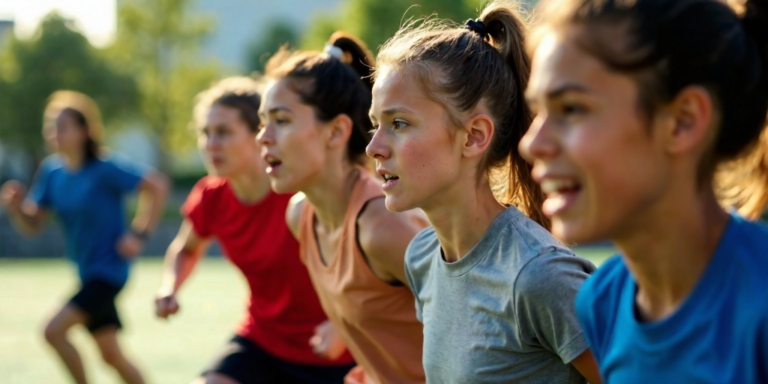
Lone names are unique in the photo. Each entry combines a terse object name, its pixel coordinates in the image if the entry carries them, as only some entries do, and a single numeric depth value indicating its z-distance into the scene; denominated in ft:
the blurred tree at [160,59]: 113.70
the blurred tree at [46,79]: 106.93
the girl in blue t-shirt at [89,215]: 24.22
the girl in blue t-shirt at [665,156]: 6.18
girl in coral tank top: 12.79
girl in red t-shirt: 16.37
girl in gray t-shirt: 9.14
